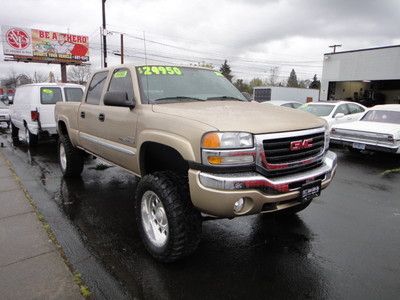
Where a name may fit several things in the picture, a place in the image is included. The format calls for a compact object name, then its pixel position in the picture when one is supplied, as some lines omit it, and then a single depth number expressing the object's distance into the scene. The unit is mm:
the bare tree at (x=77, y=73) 78312
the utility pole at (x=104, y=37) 21116
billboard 35438
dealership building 24328
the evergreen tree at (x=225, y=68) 81281
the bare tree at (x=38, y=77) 93425
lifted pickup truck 2965
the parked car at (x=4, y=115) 14578
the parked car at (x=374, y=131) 8805
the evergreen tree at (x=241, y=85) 69562
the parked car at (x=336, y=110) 11984
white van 9570
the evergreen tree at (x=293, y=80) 98062
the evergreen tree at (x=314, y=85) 72462
